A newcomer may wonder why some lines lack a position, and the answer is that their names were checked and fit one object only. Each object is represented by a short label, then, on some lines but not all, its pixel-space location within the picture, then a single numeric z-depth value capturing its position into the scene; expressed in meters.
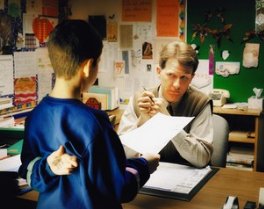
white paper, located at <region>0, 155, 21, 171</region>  1.70
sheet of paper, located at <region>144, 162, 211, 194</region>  1.59
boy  1.04
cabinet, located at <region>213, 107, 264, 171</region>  3.08
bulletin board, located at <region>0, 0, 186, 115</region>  3.16
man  1.87
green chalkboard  3.38
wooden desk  1.44
